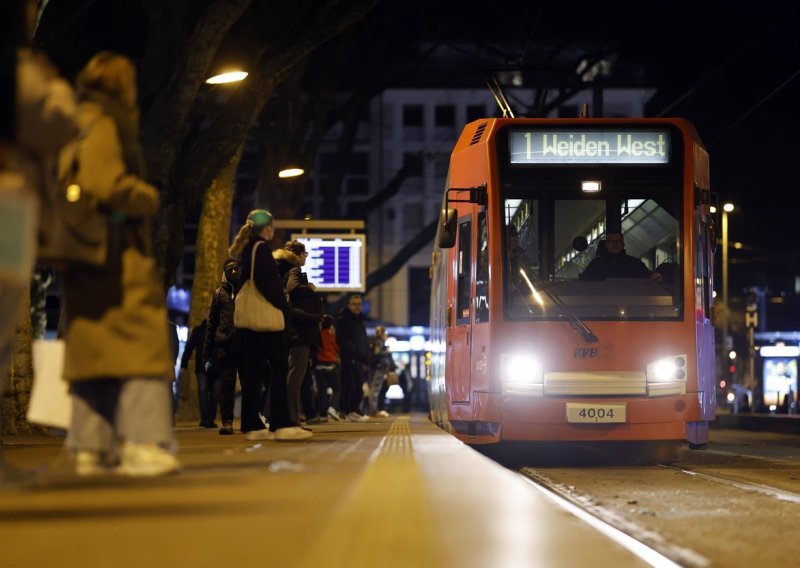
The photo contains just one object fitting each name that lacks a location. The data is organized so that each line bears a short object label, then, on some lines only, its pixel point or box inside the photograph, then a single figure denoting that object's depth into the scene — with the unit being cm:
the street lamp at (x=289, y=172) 3169
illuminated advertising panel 6681
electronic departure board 3391
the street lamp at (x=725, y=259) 5818
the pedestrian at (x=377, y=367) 3161
